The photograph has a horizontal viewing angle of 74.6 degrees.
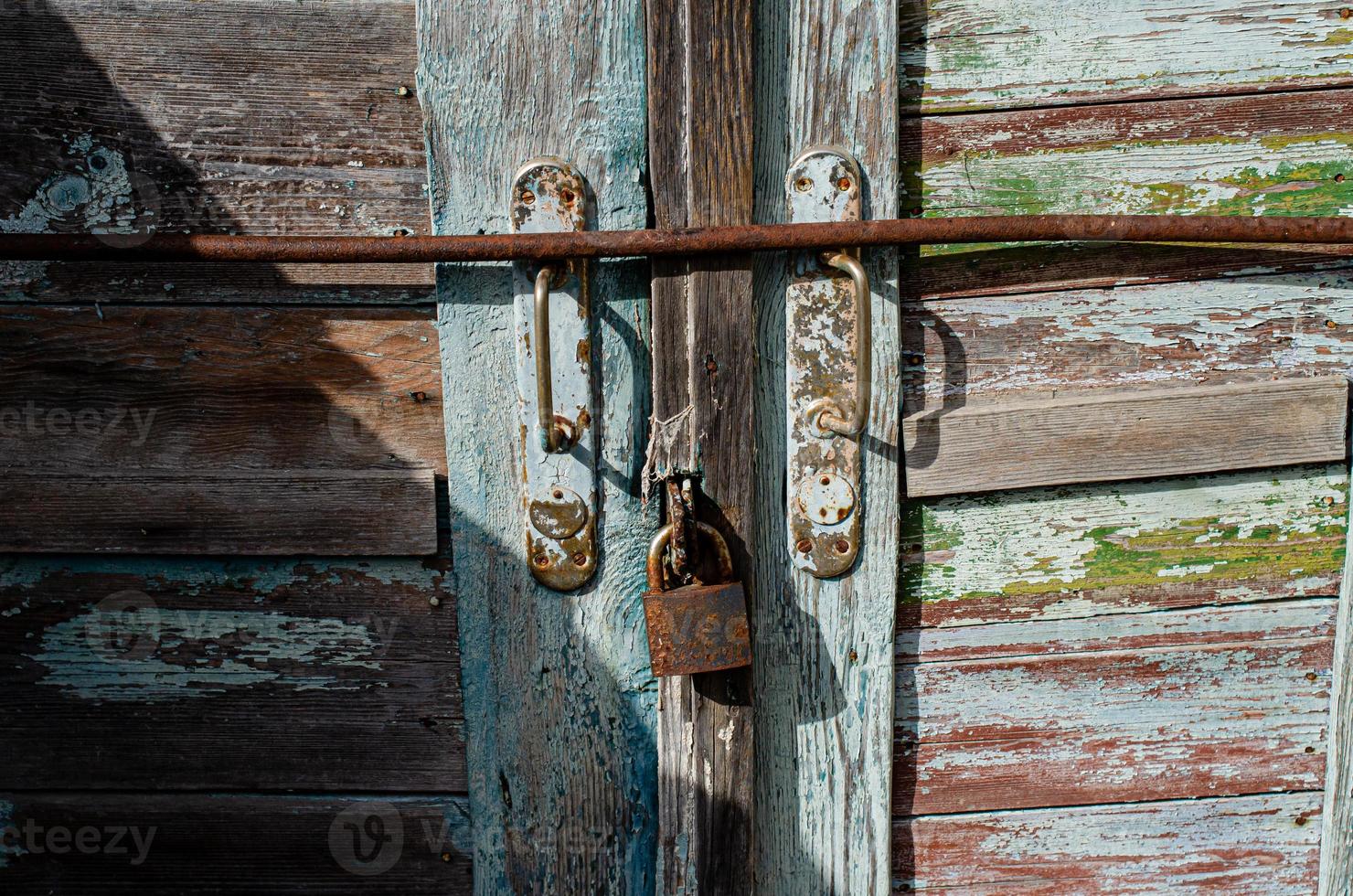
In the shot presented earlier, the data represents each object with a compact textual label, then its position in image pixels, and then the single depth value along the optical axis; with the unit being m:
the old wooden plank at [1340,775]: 1.05
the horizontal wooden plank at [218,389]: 0.96
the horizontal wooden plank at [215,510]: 0.96
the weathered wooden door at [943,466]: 0.91
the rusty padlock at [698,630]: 0.90
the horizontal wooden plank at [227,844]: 1.05
